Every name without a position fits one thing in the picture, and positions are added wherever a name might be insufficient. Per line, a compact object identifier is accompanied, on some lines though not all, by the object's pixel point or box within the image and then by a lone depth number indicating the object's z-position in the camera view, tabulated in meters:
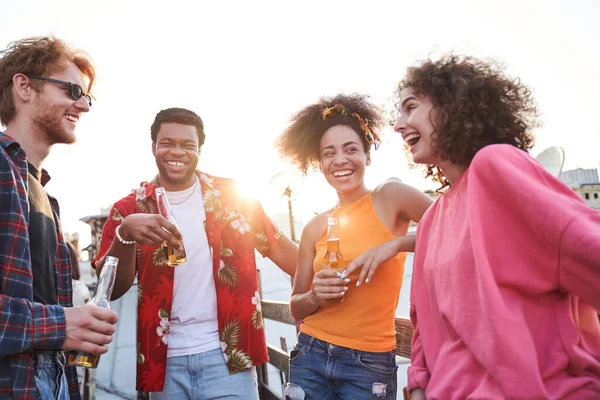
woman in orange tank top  2.02
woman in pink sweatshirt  1.06
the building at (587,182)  26.59
